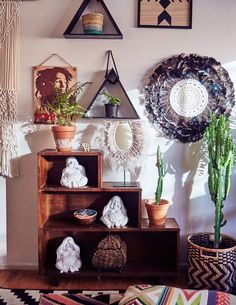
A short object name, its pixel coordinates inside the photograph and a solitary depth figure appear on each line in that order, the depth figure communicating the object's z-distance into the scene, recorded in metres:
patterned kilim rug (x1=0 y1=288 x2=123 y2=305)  2.23
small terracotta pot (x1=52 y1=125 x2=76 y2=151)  2.39
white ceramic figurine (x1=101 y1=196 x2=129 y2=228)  2.41
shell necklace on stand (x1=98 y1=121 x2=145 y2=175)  2.48
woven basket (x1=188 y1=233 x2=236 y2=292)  2.26
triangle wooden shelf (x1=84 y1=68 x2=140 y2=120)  2.57
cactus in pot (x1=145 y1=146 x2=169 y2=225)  2.44
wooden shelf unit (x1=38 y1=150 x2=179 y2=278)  2.40
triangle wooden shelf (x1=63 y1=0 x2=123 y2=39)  2.48
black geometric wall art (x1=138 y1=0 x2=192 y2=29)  2.56
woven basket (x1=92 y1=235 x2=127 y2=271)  2.43
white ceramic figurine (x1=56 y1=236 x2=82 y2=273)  2.45
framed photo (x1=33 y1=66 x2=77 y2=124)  2.60
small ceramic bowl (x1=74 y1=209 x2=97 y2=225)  2.43
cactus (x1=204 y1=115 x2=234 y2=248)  2.28
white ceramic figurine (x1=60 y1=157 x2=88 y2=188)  2.40
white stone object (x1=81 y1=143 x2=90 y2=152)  2.45
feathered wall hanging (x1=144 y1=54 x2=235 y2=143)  2.57
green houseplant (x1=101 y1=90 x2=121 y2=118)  2.51
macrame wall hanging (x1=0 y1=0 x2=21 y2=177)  2.54
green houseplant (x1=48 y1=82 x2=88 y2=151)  2.40
